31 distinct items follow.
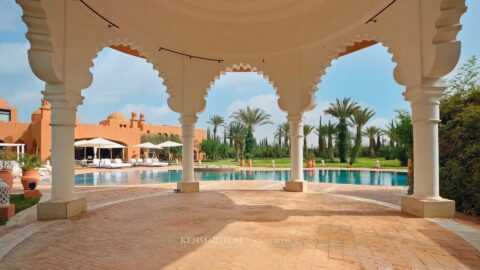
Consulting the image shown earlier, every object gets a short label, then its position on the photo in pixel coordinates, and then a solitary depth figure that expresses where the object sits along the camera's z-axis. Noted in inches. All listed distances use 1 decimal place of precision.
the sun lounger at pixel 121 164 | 954.4
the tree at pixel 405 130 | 312.9
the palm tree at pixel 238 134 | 1430.9
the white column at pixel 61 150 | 225.3
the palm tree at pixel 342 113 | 1152.8
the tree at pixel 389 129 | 1079.8
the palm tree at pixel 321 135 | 1288.1
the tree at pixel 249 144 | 1418.6
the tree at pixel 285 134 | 1490.9
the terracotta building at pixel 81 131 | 1033.5
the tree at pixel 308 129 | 1424.7
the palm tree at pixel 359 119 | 1142.1
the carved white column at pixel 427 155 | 211.3
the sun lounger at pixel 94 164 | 949.4
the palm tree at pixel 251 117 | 1455.5
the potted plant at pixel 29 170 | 351.9
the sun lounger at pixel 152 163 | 1025.5
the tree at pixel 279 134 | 1619.5
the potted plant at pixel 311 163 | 905.5
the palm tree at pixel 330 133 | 1240.8
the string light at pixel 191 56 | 337.9
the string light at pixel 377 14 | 237.3
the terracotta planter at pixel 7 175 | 343.6
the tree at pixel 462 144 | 225.3
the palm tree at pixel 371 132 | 1374.3
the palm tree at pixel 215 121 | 1713.8
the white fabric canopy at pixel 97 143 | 902.3
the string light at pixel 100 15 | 240.8
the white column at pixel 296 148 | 361.1
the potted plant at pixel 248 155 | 1402.2
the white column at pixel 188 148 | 360.8
